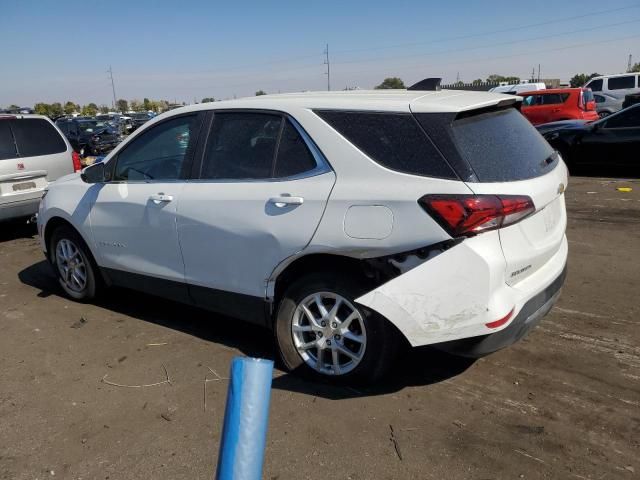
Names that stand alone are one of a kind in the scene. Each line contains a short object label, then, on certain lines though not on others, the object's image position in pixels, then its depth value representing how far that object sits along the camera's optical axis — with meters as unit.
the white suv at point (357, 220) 2.86
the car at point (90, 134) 19.23
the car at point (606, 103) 22.08
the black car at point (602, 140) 10.48
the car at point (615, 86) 22.48
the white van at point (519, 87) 24.37
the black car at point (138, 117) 37.67
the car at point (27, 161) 7.25
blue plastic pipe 1.37
